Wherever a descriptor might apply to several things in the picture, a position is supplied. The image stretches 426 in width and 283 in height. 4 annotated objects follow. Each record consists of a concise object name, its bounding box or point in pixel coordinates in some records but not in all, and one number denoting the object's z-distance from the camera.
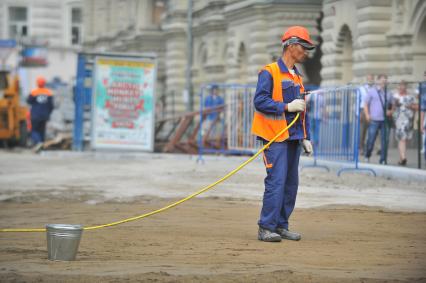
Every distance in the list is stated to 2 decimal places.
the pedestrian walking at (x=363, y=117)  22.97
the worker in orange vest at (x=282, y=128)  10.77
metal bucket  9.14
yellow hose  10.77
